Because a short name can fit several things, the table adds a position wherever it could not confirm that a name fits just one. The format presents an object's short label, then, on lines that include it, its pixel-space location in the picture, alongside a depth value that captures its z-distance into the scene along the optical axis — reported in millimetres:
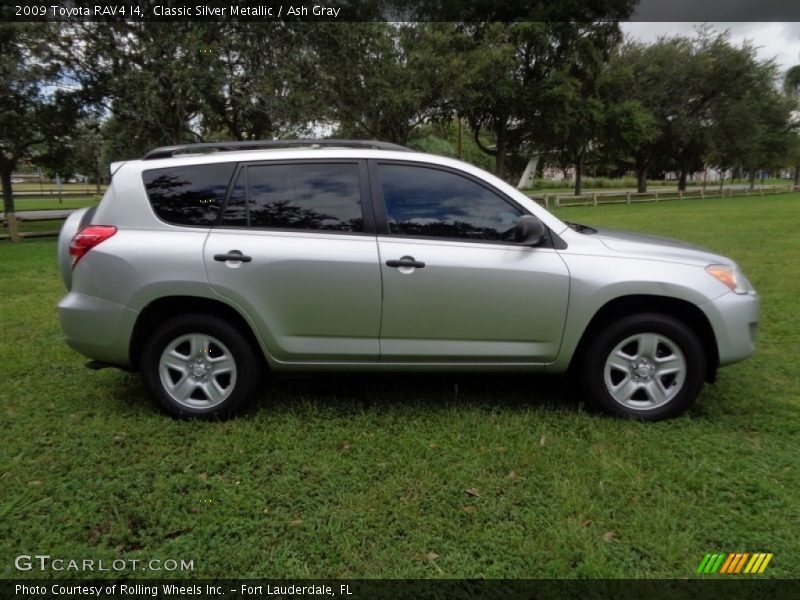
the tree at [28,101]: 14141
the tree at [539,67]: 26703
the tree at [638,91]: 33812
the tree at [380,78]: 17447
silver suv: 3475
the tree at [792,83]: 44688
